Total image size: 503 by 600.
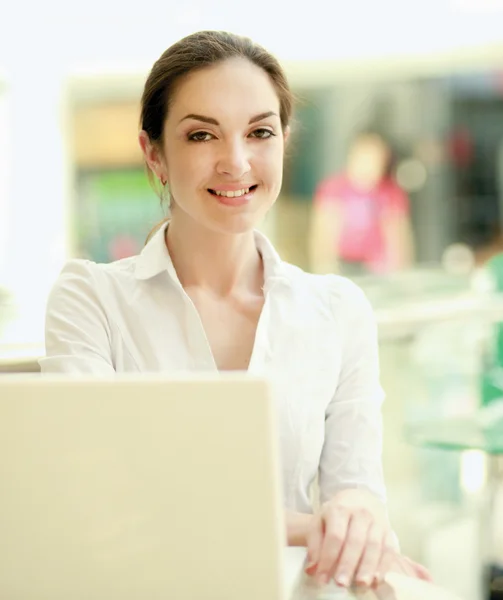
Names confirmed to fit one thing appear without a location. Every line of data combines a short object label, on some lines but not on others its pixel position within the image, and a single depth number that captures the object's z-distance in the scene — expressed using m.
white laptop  1.74
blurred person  6.73
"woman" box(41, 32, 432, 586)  2.27
